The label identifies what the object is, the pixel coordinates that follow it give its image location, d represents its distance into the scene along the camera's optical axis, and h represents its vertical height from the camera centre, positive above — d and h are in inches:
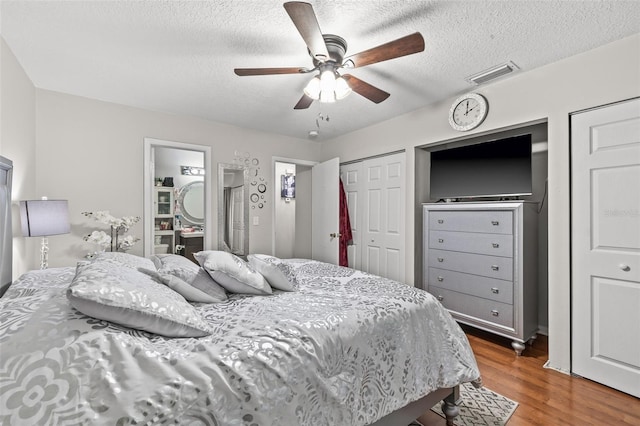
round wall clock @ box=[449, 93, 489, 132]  111.8 +40.6
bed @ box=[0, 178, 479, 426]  31.0 -19.3
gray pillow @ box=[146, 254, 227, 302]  63.4 -14.1
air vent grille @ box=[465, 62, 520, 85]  95.4 +48.0
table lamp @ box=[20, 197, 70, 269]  85.3 -1.4
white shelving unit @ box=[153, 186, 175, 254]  142.6 -3.1
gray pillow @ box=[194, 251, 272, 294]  65.6 -13.8
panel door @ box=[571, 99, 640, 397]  79.3 -8.6
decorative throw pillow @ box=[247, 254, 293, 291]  71.0 -14.5
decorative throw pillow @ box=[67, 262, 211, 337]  38.1 -12.6
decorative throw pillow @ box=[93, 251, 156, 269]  73.1 -12.0
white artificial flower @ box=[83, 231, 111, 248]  109.5 -9.2
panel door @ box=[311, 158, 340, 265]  166.2 +1.7
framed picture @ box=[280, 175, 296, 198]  199.0 +19.1
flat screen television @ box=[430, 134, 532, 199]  114.0 +19.0
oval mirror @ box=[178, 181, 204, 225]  154.4 +5.8
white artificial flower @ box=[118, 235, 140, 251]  116.4 -11.3
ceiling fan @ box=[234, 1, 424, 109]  59.2 +38.2
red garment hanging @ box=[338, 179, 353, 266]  168.9 -9.3
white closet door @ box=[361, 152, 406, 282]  144.3 -1.4
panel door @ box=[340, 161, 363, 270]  166.9 +6.5
